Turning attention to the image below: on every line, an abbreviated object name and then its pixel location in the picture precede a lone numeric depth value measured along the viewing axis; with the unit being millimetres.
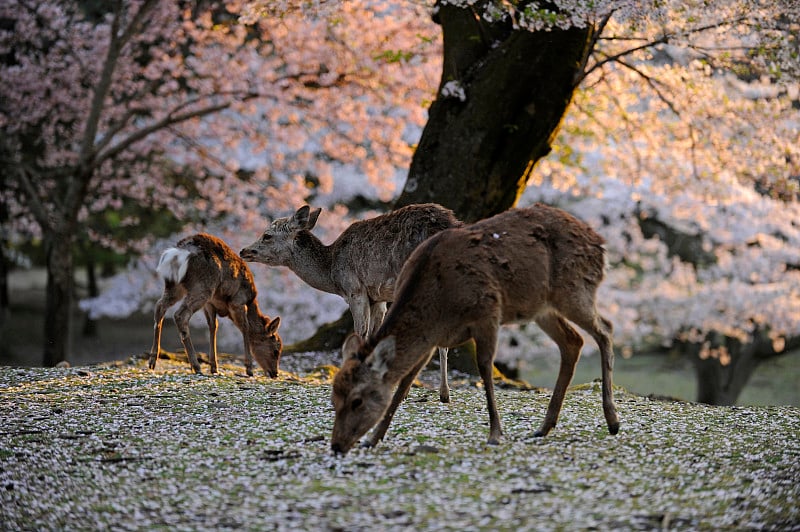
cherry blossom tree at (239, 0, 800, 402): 17359
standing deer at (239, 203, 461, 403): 13148
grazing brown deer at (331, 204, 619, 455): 9414
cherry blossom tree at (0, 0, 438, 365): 26937
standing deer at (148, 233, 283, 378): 15234
